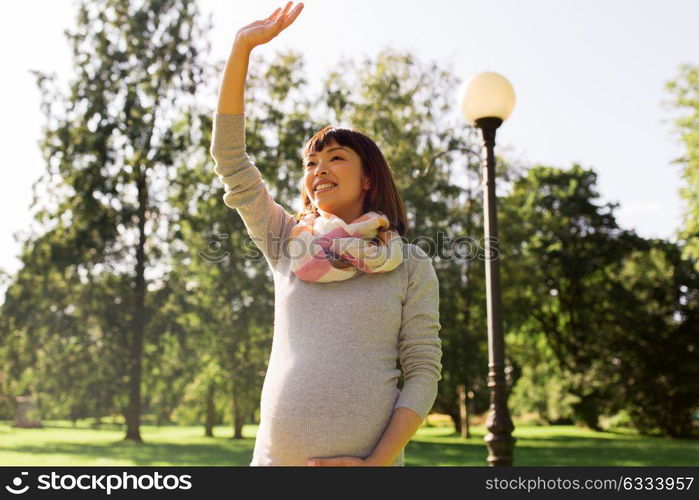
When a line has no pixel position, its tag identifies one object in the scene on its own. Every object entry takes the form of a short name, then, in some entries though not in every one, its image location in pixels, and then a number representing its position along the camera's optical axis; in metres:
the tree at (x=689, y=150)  16.62
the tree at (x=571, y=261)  28.25
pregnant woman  1.75
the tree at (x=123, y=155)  19.97
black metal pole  6.23
